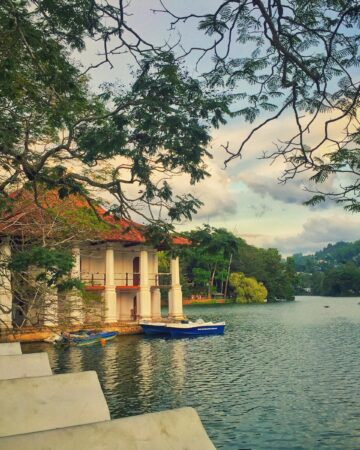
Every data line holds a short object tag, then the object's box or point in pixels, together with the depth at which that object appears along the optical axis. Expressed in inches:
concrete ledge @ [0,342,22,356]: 482.3
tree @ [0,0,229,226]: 331.0
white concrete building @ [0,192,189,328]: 1626.5
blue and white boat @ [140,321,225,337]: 1448.1
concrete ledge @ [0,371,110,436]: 281.1
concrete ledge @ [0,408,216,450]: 172.9
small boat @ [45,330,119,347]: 1267.2
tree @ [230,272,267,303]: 4133.9
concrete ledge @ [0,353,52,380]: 394.9
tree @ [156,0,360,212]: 217.1
